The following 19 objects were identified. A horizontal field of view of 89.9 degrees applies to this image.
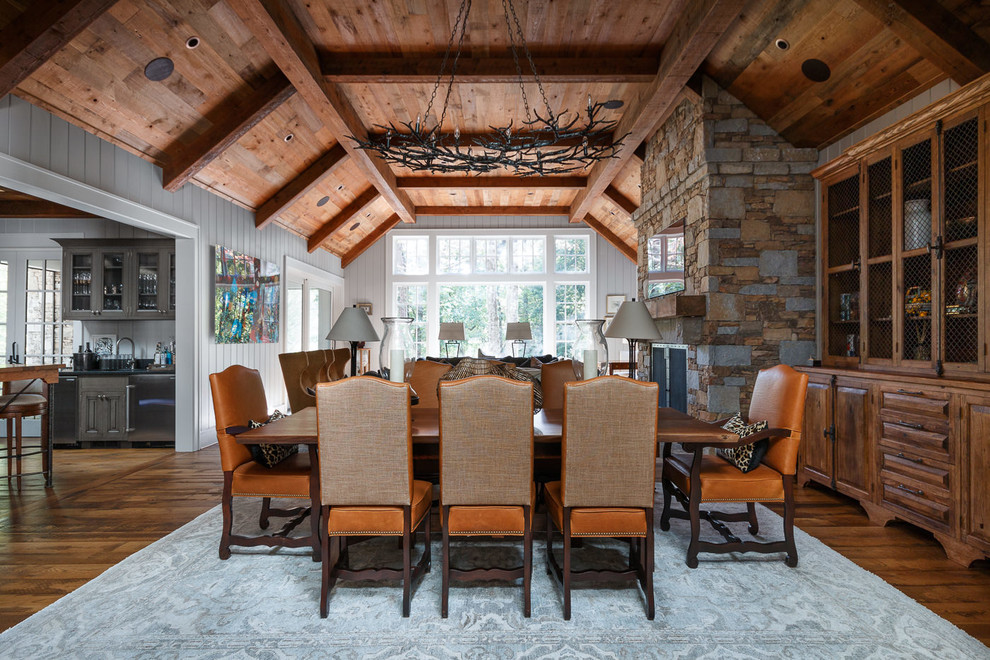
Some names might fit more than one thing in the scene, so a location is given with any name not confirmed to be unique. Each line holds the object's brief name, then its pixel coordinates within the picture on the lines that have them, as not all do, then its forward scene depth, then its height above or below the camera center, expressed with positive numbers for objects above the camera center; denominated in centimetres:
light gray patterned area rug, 183 -117
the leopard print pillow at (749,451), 250 -61
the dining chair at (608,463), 198 -53
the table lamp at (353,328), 341 +2
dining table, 227 -49
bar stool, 378 -60
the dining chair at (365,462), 199 -53
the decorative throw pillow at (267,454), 261 -66
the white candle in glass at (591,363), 264 -17
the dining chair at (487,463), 198 -54
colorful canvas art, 556 +40
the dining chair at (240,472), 249 -72
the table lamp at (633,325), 302 +4
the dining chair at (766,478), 245 -73
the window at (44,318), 575 +16
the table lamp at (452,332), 868 -1
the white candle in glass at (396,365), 255 -17
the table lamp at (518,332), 884 -1
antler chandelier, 350 +138
